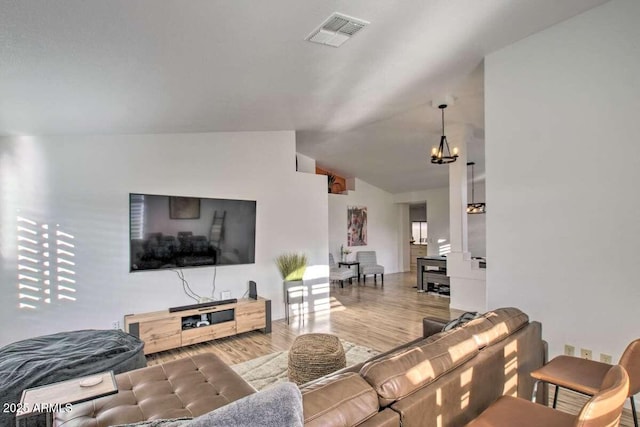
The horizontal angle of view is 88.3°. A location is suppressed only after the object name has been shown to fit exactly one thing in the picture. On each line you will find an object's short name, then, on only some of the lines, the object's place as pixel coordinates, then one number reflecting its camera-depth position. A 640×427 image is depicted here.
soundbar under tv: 4.01
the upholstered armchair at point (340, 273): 7.31
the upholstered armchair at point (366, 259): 8.66
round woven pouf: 2.74
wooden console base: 3.68
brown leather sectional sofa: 1.20
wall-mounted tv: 3.96
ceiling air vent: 2.39
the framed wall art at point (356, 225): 9.20
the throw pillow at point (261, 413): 0.92
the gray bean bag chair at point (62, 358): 2.15
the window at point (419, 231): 11.55
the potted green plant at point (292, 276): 5.09
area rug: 3.08
